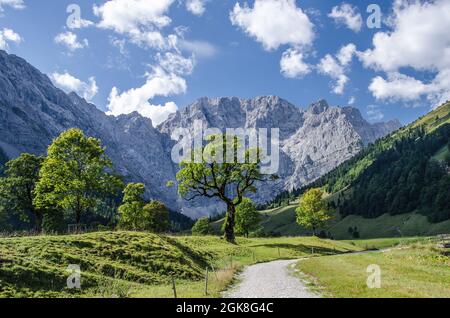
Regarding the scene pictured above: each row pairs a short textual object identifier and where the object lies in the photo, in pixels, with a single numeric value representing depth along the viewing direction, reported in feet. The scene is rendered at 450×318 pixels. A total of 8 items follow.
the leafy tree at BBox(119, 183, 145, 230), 339.57
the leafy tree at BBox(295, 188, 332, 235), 389.80
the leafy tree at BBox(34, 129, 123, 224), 177.17
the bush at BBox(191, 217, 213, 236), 539.29
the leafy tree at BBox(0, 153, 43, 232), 246.47
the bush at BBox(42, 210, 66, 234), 293.27
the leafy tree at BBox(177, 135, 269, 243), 230.48
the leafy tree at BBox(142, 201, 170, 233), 406.62
